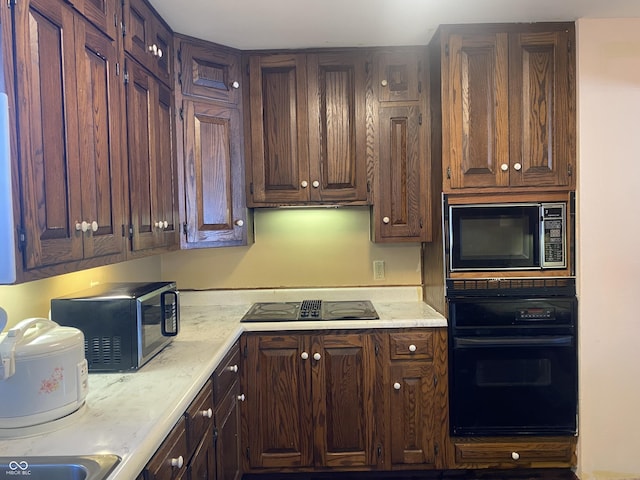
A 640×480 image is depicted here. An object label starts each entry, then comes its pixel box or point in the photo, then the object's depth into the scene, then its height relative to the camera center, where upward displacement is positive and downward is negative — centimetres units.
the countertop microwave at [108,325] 159 -36
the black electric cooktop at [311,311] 238 -53
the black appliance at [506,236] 227 -11
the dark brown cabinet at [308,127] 254 +52
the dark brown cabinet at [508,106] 227 +55
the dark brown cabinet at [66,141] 112 +25
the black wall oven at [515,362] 227 -75
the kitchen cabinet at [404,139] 252 +44
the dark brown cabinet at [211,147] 236 +40
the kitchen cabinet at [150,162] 178 +27
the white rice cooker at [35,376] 115 -40
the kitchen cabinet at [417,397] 231 -94
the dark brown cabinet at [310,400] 233 -95
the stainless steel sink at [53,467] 100 -54
